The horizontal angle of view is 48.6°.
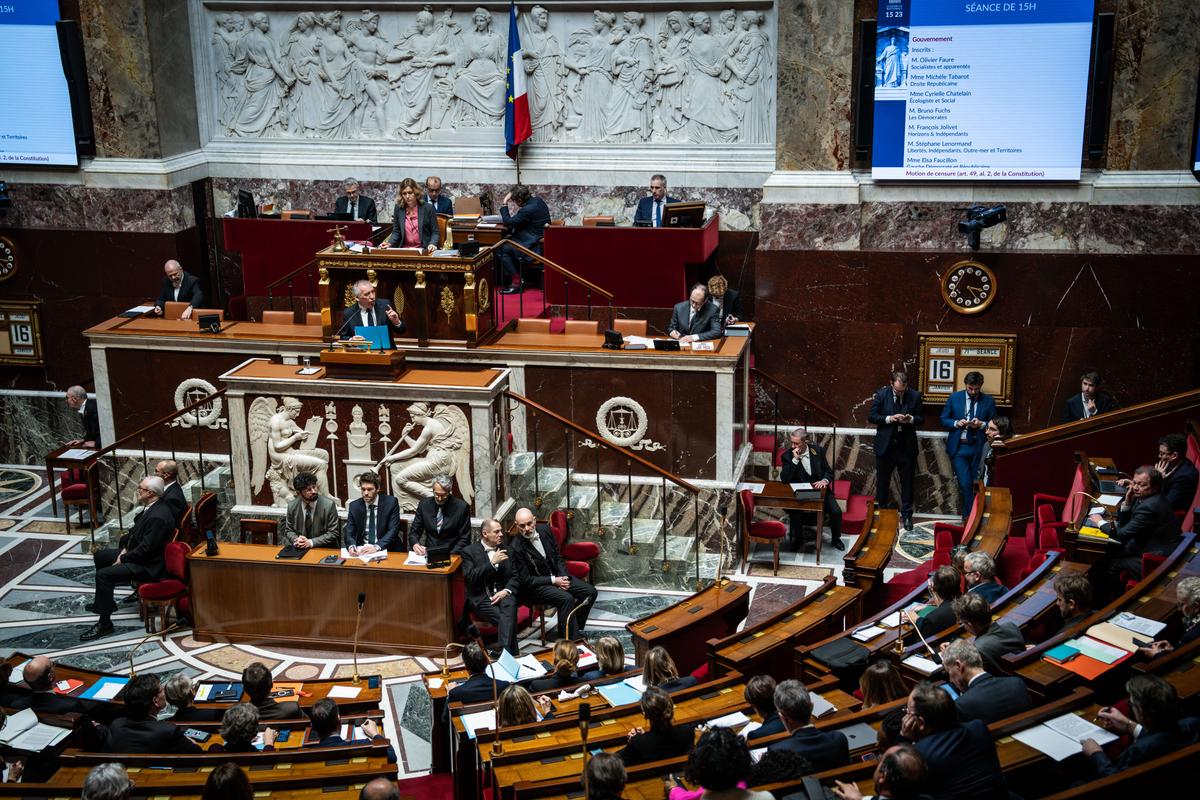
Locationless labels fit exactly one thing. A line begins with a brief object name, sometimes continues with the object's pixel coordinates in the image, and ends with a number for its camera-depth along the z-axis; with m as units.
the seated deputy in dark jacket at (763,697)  6.91
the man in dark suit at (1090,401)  12.19
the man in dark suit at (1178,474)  9.84
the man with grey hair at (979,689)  6.72
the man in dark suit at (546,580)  10.35
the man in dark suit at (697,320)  12.28
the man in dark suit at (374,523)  10.66
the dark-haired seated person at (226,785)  5.97
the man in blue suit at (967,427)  12.64
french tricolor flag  15.25
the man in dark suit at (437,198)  14.41
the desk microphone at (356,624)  9.79
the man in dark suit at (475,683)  8.16
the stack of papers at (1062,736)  6.31
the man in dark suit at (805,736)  6.35
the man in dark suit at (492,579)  10.17
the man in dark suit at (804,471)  12.20
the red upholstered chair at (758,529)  11.87
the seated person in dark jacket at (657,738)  6.71
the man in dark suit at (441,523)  10.53
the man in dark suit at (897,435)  12.70
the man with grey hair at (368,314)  11.94
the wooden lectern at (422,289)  12.24
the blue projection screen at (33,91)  15.09
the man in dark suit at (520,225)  14.48
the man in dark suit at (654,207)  14.04
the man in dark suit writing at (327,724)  7.44
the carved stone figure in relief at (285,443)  11.50
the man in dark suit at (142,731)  7.32
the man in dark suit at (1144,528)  9.09
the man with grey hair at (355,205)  15.45
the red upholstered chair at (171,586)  10.73
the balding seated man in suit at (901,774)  5.49
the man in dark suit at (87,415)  13.88
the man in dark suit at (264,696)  7.96
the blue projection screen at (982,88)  12.63
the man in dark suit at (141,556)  10.86
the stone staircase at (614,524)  11.79
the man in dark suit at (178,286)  14.02
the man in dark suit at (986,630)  7.50
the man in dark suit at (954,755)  5.83
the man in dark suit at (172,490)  11.09
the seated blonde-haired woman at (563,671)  8.25
